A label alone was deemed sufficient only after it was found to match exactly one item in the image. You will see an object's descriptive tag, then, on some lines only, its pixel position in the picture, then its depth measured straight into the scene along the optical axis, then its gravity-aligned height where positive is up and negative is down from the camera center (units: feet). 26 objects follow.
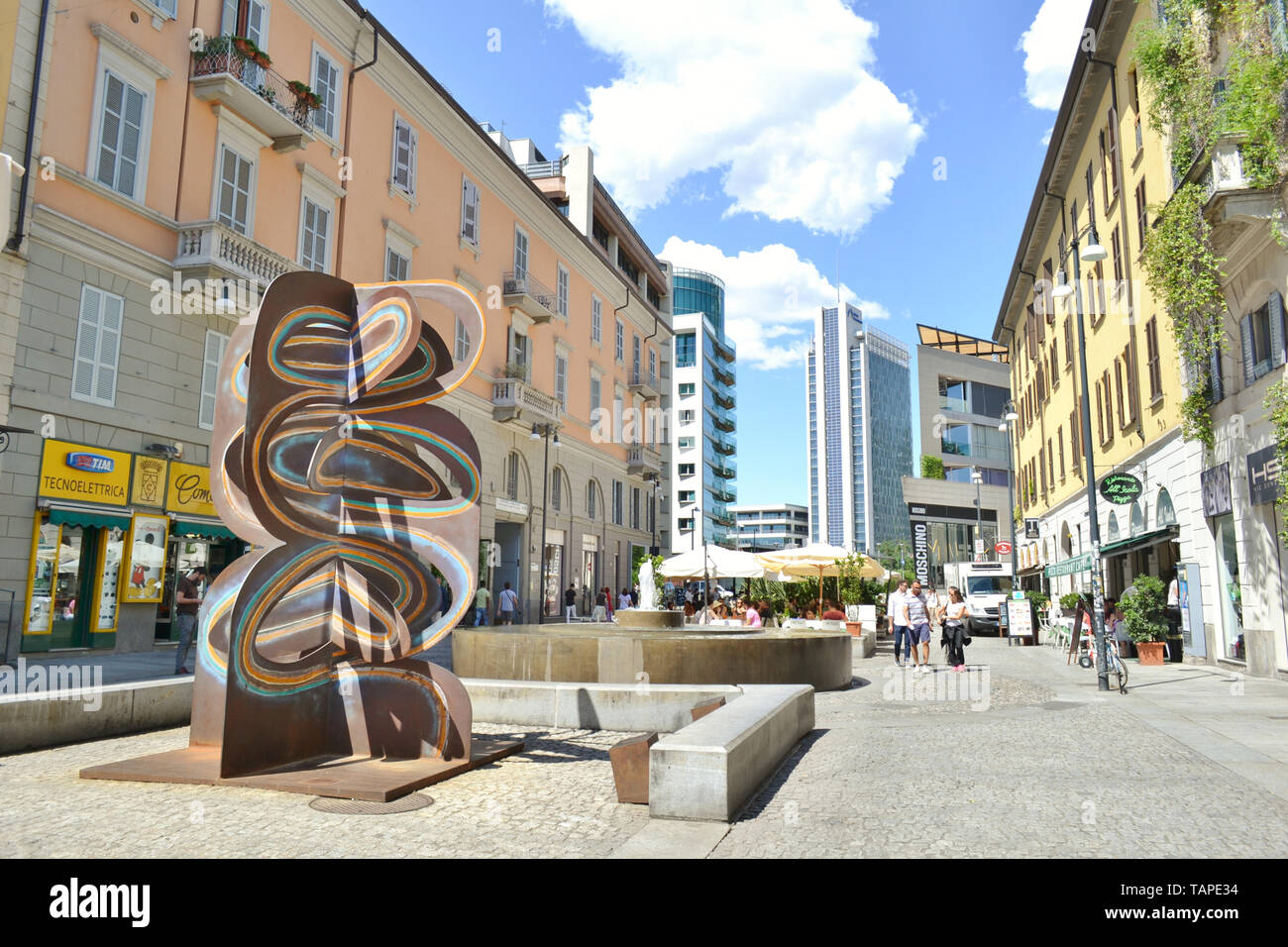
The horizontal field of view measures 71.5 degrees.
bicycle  46.50 -2.90
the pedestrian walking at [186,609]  43.86 -0.56
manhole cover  19.69 -4.59
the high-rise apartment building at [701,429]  325.83 +66.19
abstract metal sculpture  24.12 +1.81
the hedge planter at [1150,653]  61.56 -3.05
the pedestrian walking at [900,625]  59.31 -1.34
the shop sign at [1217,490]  53.57 +7.17
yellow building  66.64 +26.30
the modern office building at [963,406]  228.63 +51.87
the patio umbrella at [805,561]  76.02 +3.70
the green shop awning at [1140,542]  64.49 +5.08
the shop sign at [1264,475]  47.09 +7.16
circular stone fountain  38.47 -2.36
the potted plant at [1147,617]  62.03 -0.65
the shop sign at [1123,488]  70.03 +9.27
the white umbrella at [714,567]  75.05 +3.13
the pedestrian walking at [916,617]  58.18 -0.74
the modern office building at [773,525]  603.26 +53.64
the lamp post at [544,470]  105.23 +15.90
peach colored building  51.85 +25.75
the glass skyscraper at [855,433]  618.03 +120.00
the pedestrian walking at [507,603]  96.17 -0.25
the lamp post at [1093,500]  47.59 +6.32
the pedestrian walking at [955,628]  56.70 -1.40
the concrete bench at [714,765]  19.13 -3.60
